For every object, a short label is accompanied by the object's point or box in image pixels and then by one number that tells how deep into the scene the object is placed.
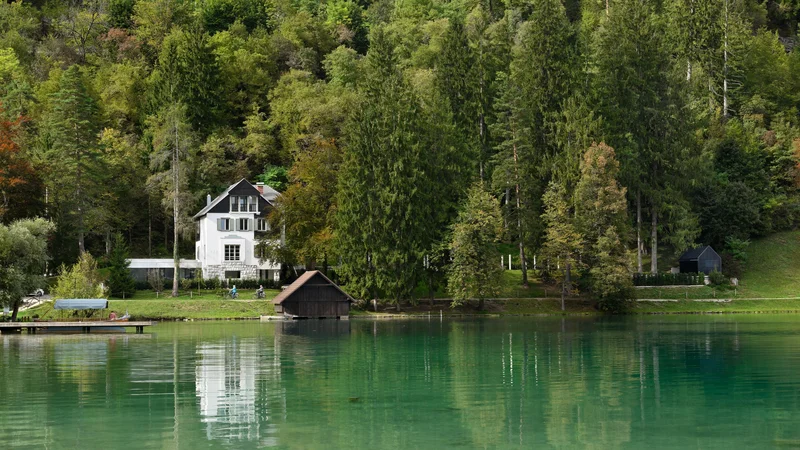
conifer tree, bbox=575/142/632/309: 84.69
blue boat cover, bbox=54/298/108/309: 70.50
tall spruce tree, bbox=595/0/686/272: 93.00
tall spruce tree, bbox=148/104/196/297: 95.81
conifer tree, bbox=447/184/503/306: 83.88
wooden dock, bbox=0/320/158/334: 68.25
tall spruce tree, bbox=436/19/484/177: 98.62
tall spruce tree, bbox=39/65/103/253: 94.50
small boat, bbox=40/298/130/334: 70.31
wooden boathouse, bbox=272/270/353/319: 84.12
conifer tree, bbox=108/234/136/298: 87.81
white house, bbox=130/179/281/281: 100.19
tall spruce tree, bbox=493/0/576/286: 92.44
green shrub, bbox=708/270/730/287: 92.81
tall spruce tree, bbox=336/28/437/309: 86.25
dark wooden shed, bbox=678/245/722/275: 94.12
